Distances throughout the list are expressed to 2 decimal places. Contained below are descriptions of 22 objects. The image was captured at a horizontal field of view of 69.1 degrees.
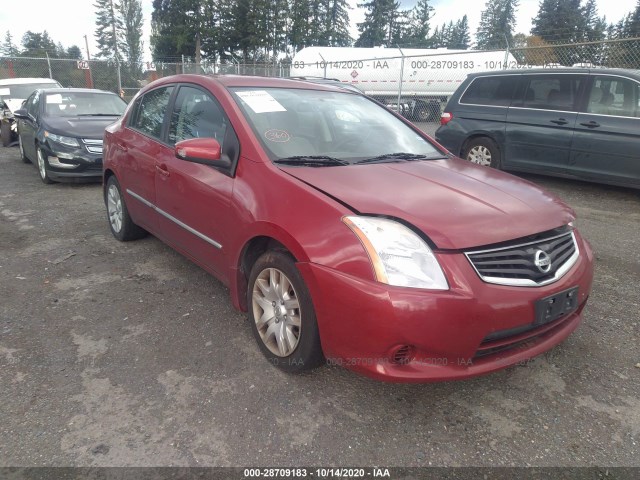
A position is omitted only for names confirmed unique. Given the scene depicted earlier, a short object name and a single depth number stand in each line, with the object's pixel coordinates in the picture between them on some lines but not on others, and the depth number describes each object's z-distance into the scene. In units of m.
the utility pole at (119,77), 18.68
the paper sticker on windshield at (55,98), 8.02
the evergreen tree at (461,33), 82.19
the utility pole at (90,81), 19.73
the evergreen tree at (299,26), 53.88
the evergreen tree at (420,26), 66.06
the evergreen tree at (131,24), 69.81
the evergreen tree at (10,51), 50.22
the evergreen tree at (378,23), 64.25
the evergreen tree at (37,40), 79.38
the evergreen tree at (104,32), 76.06
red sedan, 2.07
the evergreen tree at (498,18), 76.38
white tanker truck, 21.75
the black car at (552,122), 6.18
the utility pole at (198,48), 49.22
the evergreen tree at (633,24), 45.50
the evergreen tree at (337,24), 59.24
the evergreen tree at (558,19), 58.31
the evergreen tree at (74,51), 84.55
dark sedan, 7.09
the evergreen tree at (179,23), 49.62
